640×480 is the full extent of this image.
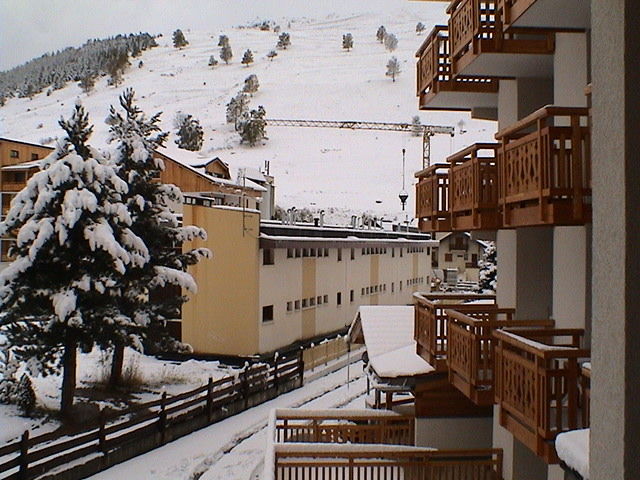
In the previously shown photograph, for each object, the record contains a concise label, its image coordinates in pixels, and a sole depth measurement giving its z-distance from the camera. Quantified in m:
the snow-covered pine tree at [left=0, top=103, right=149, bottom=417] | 12.79
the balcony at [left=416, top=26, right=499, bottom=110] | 9.37
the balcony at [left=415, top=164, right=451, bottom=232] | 8.84
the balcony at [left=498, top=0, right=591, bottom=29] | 6.07
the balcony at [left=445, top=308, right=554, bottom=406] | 6.73
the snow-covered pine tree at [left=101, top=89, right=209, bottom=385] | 15.38
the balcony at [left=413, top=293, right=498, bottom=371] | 8.70
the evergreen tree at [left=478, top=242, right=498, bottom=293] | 30.82
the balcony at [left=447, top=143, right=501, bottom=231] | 7.17
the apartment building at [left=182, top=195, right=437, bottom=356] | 19.58
